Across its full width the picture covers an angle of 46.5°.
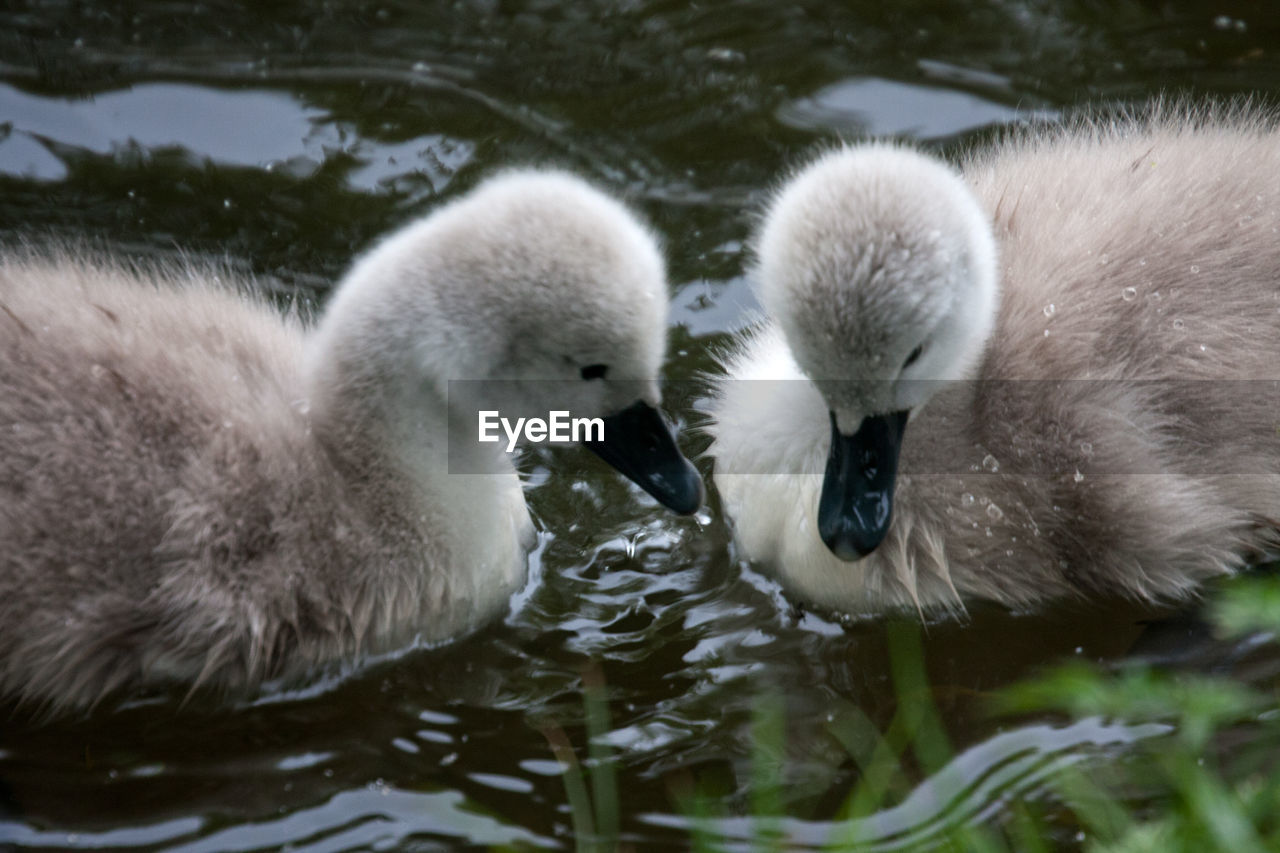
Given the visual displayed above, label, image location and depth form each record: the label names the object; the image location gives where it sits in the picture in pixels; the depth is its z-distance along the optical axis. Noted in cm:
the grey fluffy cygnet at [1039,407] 311
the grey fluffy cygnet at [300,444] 298
